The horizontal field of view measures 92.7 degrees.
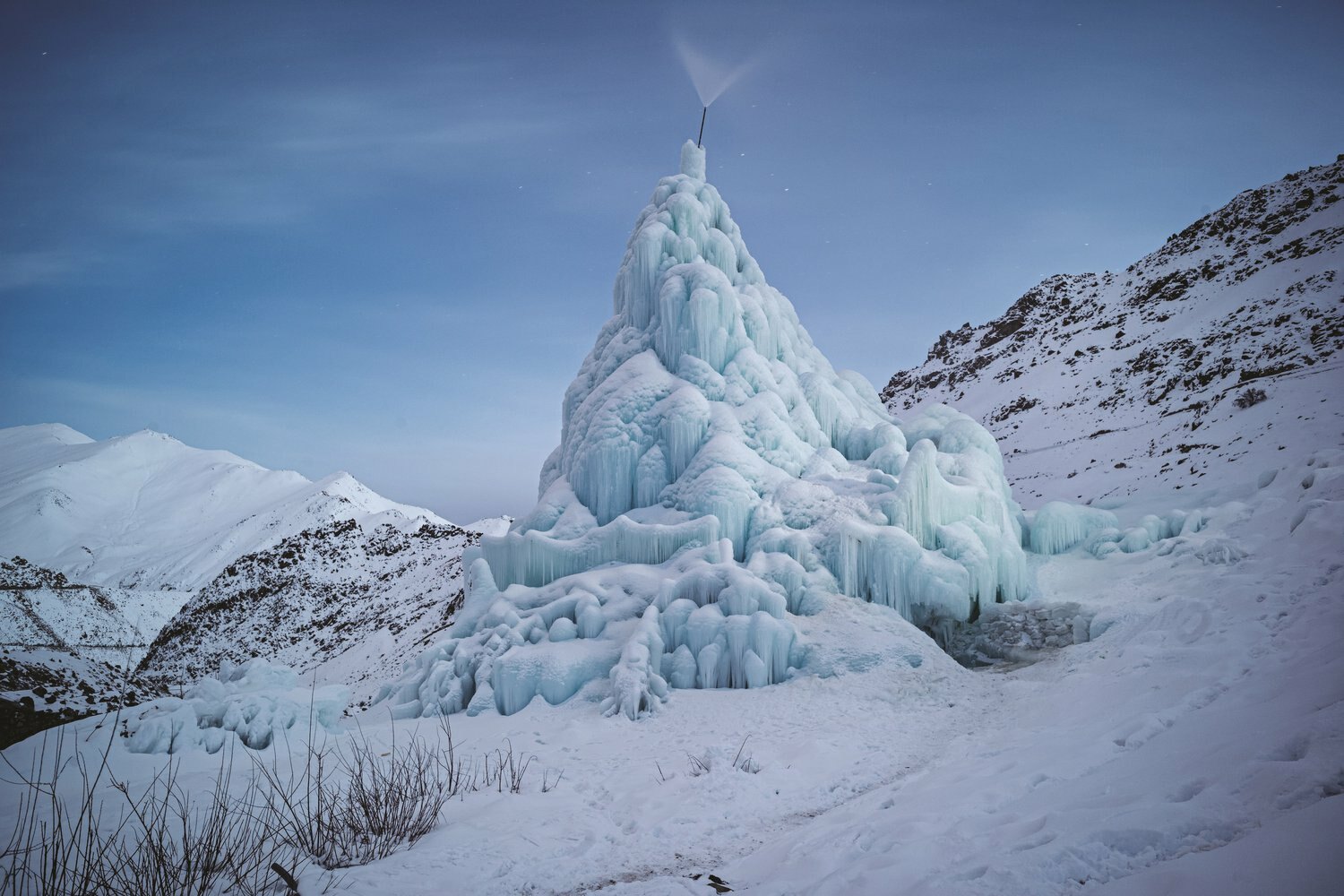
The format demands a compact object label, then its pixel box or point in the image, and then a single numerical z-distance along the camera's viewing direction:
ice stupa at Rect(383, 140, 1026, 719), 11.06
